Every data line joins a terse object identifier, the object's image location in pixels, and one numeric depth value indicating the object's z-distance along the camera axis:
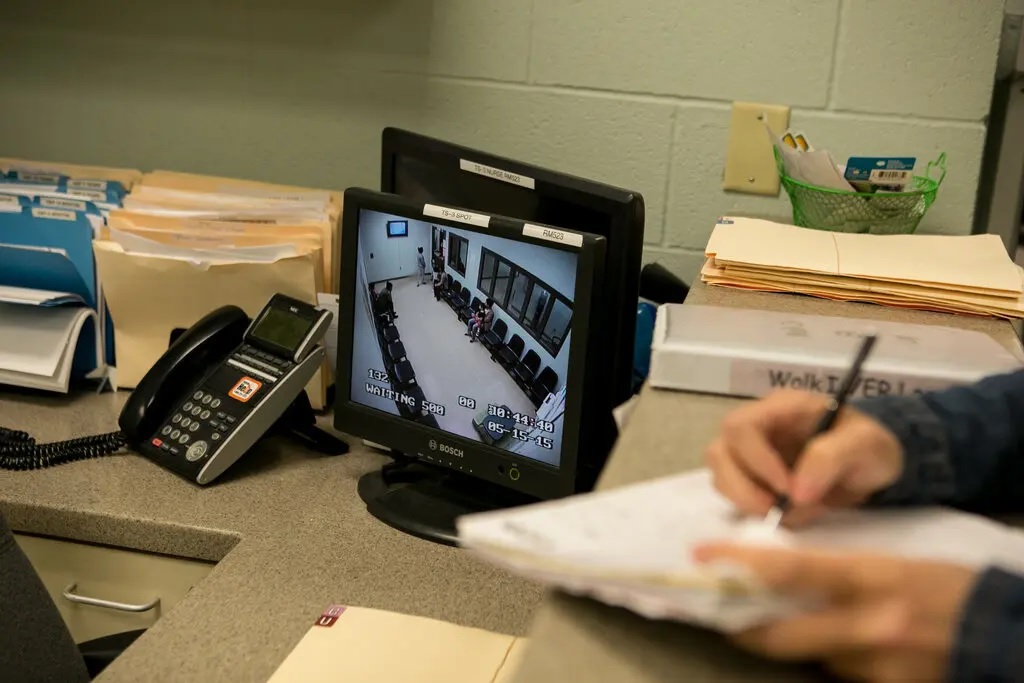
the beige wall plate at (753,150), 1.80
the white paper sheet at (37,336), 1.71
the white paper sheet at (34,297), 1.70
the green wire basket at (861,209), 1.48
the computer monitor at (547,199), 1.28
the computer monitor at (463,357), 1.28
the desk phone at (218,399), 1.52
